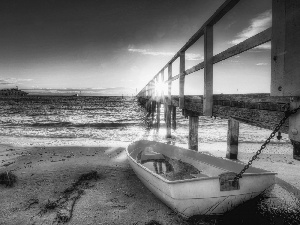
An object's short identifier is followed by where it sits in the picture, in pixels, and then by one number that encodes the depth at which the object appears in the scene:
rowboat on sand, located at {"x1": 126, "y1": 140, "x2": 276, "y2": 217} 3.51
